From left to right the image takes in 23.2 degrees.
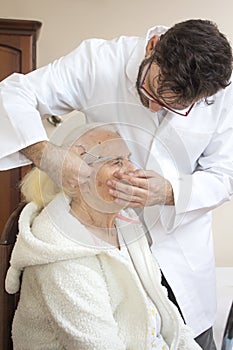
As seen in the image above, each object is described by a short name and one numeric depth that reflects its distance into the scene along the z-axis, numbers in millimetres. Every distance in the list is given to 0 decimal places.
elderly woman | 1121
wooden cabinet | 2131
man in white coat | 1107
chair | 1264
